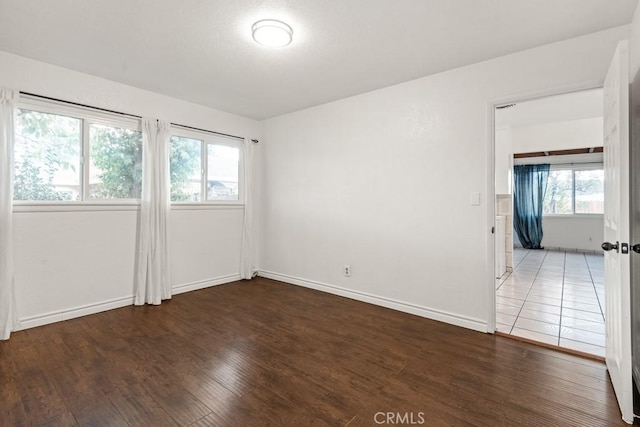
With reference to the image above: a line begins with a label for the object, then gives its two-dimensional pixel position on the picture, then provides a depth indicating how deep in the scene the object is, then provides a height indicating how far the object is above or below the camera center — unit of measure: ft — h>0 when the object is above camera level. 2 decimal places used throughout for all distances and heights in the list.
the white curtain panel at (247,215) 15.47 -0.11
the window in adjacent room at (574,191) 24.89 +2.06
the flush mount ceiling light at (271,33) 7.34 +4.51
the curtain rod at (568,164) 24.88 +4.45
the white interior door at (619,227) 5.48 -0.22
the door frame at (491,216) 9.21 -0.03
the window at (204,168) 13.34 +2.10
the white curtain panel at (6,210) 8.64 +0.03
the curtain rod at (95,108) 9.40 +3.64
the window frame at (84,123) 9.45 +3.23
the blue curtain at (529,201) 26.58 +1.27
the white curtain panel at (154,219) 11.64 -0.27
